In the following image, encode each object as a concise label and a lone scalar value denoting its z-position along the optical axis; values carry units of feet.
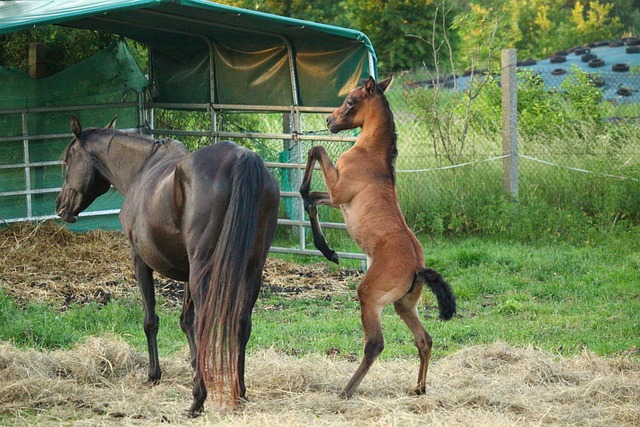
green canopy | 50.39
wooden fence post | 64.15
